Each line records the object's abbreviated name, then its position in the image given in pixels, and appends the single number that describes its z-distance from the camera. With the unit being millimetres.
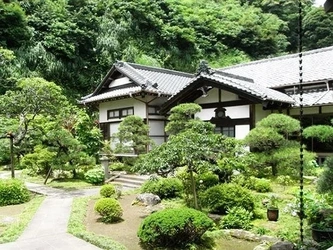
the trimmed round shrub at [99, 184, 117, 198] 11266
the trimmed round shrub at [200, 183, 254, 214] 9016
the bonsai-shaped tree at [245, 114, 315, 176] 11383
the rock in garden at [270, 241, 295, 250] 6273
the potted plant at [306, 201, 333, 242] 6949
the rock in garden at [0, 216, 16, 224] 9031
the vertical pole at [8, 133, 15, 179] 12445
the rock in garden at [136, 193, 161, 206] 10664
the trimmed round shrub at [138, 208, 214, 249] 6660
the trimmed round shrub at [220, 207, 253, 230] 8188
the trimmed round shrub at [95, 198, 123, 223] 8875
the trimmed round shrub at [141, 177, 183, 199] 11320
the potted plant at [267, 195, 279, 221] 8516
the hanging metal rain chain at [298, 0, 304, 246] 4981
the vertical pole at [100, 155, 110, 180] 15929
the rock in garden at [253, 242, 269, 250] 6582
